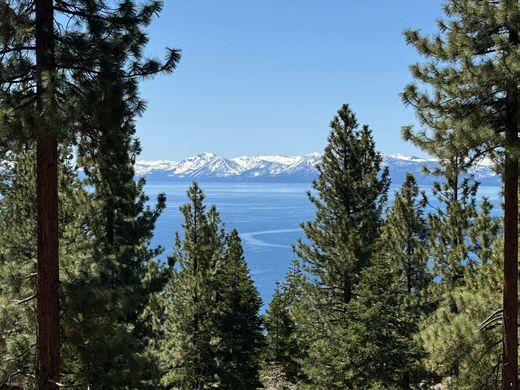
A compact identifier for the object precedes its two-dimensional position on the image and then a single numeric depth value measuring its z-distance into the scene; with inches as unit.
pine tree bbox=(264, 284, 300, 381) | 1327.5
